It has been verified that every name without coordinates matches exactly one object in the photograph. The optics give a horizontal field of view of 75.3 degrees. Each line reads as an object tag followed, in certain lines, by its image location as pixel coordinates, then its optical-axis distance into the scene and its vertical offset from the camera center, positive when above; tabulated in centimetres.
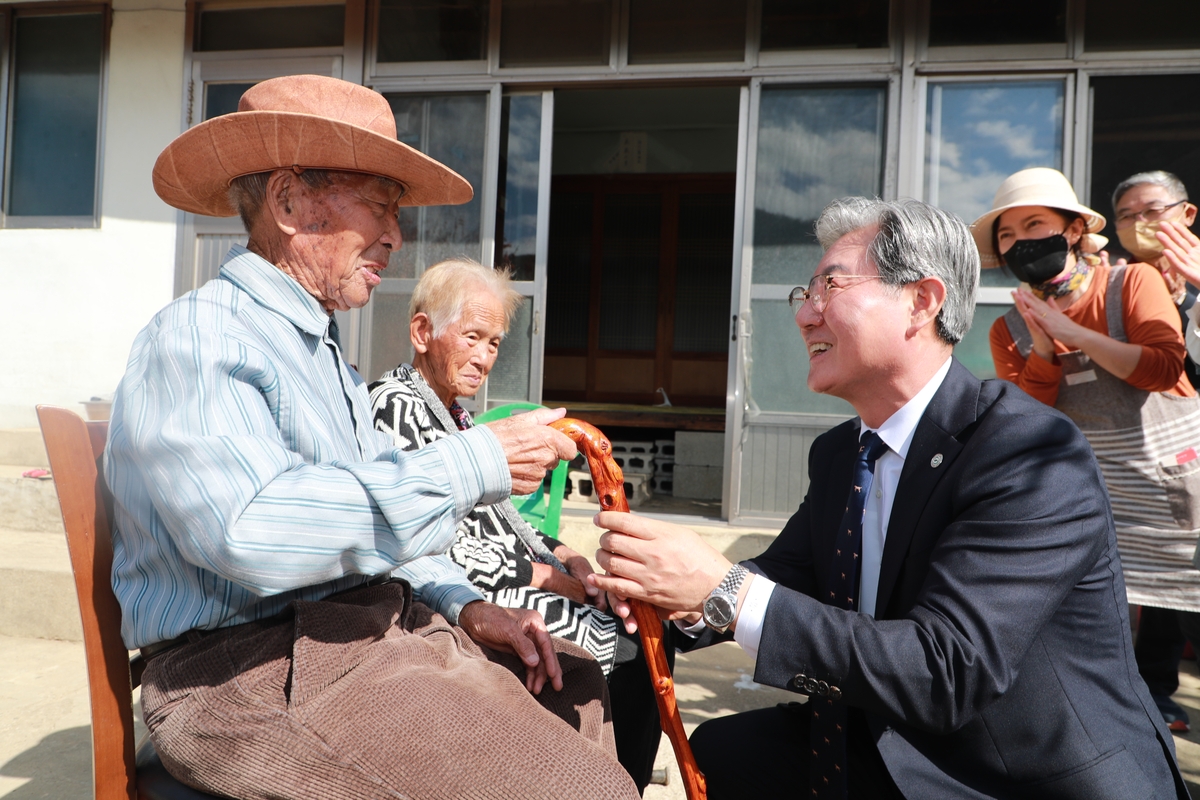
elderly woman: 206 -37
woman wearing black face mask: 283 +21
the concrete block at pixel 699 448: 667 -34
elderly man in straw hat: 121 -23
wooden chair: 139 -43
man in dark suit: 137 -32
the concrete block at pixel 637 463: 707 -53
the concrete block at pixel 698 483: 667 -63
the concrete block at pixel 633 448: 715 -38
